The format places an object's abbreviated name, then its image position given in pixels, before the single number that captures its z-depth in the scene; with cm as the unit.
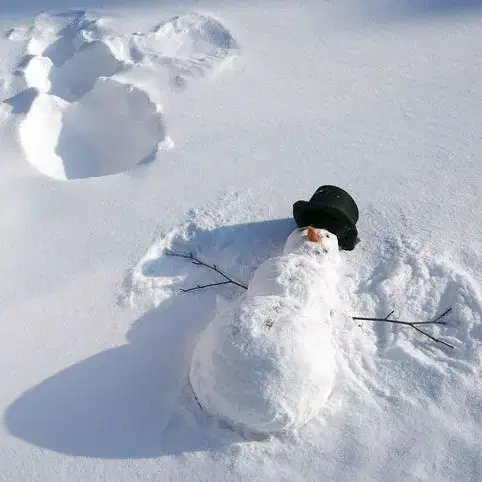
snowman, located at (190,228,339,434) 186
